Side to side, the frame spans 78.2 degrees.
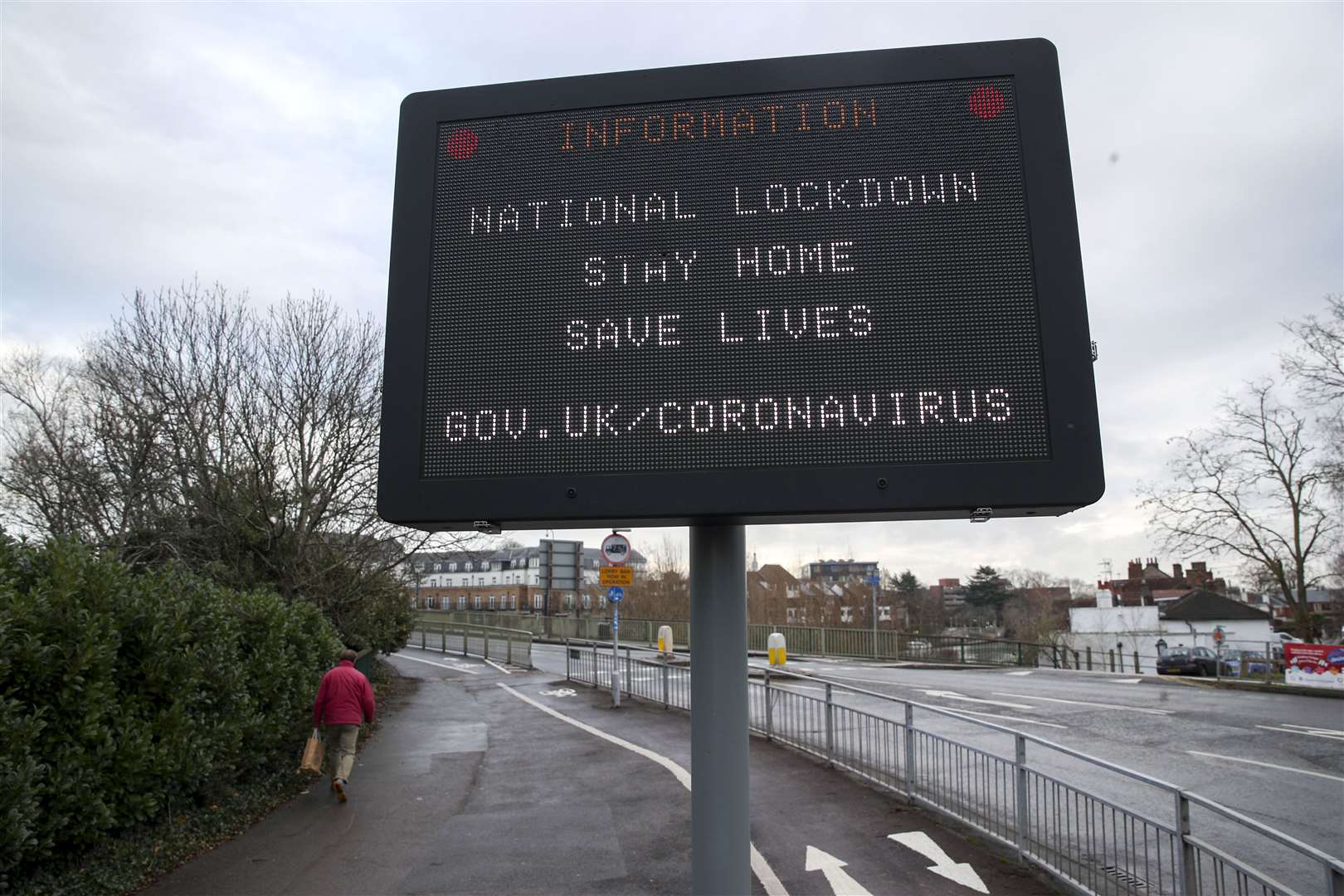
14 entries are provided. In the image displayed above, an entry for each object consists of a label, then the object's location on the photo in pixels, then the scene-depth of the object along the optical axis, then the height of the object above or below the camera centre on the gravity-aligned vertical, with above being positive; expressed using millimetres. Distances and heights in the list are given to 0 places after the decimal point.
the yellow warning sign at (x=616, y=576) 17125 +401
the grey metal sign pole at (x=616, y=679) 15688 -1565
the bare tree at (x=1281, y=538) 26188 +2140
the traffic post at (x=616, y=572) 15989 +496
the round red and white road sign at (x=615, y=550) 16547 +898
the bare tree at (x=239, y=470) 15156 +2385
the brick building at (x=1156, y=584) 82625 +1377
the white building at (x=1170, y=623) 49000 -1869
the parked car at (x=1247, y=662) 22562 -1804
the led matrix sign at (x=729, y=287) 3104 +1213
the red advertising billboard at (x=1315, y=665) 19047 -1560
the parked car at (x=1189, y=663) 25453 -2028
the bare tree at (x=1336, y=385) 24125 +6114
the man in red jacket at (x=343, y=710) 9062 -1303
